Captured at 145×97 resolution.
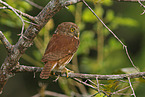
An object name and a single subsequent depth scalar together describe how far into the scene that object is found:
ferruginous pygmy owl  7.32
